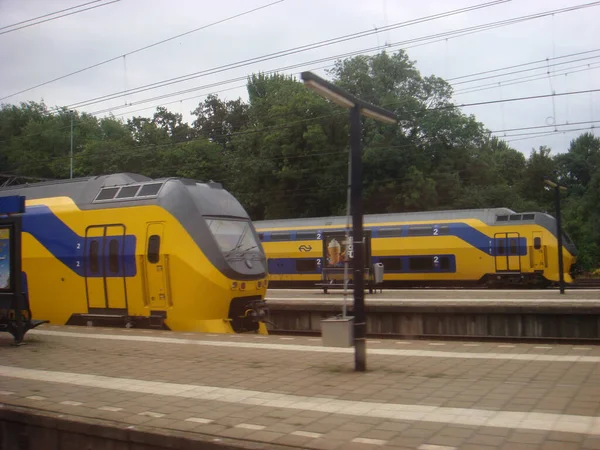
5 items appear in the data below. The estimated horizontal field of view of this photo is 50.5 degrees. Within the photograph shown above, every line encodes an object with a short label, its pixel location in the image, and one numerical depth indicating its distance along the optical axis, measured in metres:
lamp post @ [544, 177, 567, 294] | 22.36
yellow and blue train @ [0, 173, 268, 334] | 13.70
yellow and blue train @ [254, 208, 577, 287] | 28.17
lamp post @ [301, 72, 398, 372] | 8.45
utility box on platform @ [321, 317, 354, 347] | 8.67
